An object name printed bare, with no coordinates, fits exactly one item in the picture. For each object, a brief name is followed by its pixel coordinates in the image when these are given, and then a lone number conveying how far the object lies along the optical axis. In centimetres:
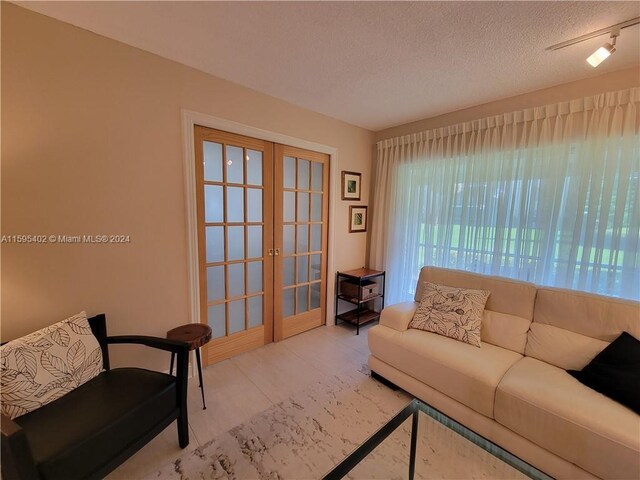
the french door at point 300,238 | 282
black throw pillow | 135
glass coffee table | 134
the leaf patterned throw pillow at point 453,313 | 204
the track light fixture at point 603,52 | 153
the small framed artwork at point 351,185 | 334
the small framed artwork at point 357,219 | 350
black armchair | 100
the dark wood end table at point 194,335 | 181
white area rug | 141
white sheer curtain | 200
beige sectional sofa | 127
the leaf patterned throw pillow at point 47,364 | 120
